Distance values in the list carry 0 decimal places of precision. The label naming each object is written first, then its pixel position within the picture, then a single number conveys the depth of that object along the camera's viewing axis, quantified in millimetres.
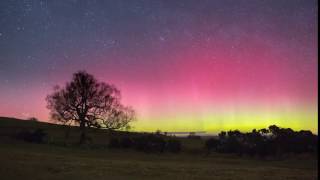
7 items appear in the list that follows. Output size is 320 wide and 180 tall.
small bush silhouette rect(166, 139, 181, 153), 29927
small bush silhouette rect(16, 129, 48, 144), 30574
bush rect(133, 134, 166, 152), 30064
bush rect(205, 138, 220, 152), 31395
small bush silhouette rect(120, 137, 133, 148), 30892
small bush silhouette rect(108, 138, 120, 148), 30674
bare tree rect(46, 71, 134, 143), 32266
